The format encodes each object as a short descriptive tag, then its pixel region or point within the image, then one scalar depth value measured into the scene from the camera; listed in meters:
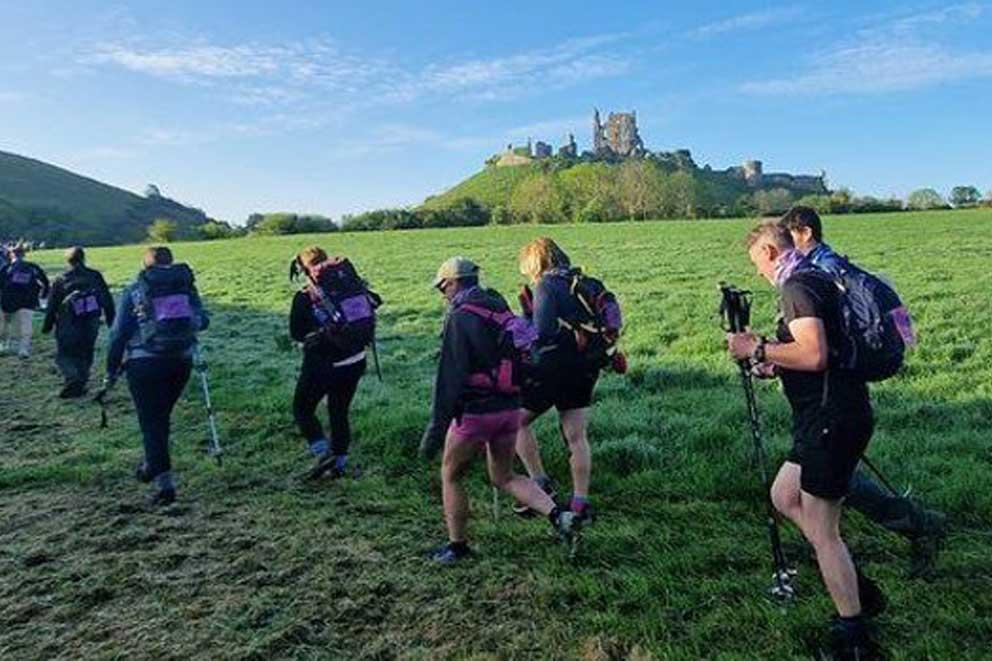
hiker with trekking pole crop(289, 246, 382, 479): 8.91
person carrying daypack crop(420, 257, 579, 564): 6.38
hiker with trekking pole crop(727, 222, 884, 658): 4.74
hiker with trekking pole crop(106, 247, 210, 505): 8.62
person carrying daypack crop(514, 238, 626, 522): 7.11
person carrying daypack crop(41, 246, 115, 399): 14.28
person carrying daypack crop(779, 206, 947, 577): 4.82
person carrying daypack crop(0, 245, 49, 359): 17.39
